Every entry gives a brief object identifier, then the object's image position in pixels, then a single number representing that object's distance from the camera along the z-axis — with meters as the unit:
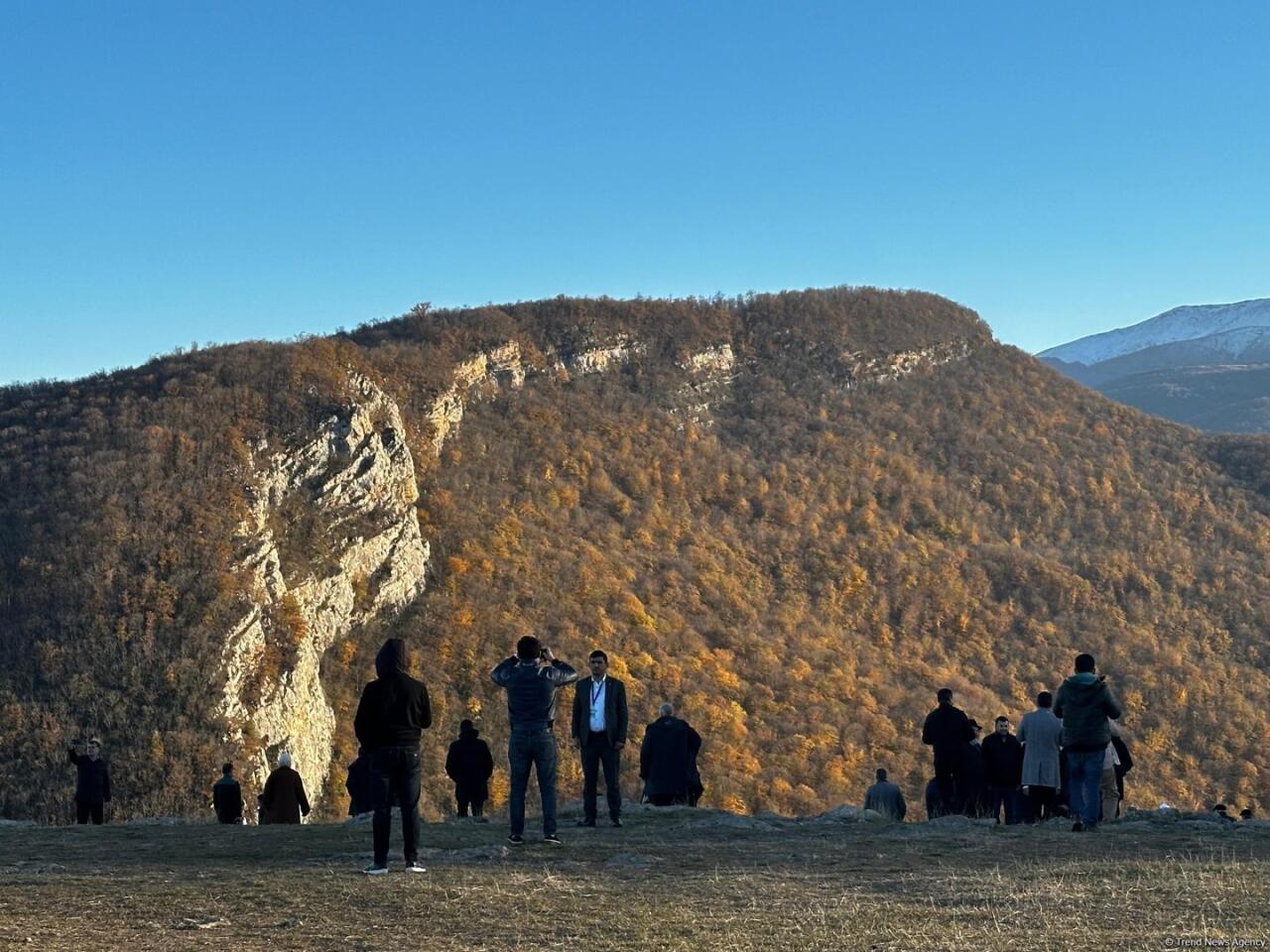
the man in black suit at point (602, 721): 12.85
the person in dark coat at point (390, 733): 9.48
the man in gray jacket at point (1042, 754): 14.16
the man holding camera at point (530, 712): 11.12
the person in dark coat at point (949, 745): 15.20
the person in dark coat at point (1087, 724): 12.48
